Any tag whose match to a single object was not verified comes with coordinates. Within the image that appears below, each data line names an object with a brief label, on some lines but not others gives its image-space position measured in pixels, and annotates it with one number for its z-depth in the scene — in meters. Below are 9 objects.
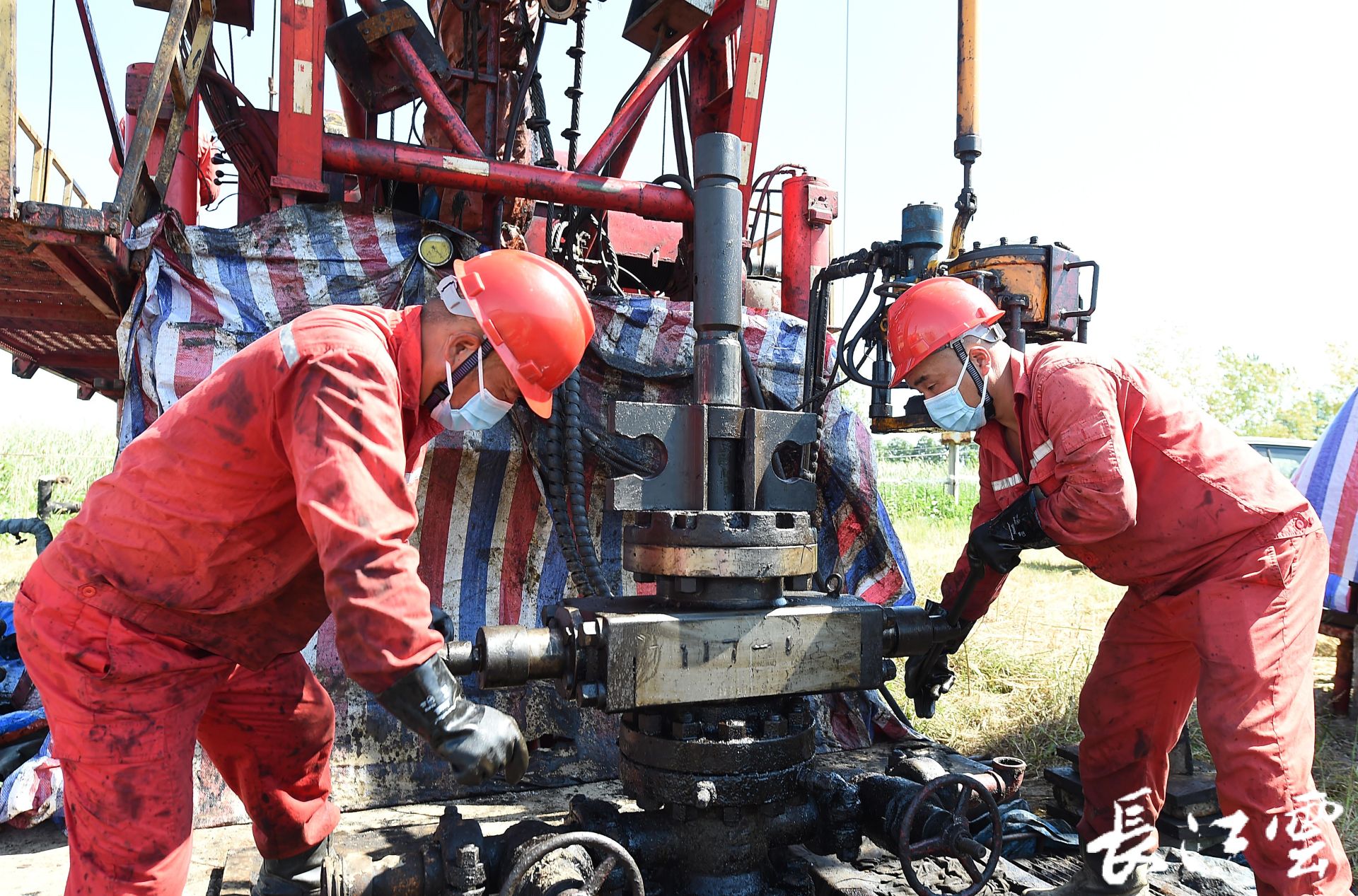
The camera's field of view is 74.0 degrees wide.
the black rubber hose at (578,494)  3.56
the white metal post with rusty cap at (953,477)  17.45
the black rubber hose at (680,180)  4.36
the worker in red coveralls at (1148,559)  2.51
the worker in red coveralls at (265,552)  1.89
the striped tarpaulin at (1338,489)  4.96
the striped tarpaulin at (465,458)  3.49
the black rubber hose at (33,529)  5.18
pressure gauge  3.81
